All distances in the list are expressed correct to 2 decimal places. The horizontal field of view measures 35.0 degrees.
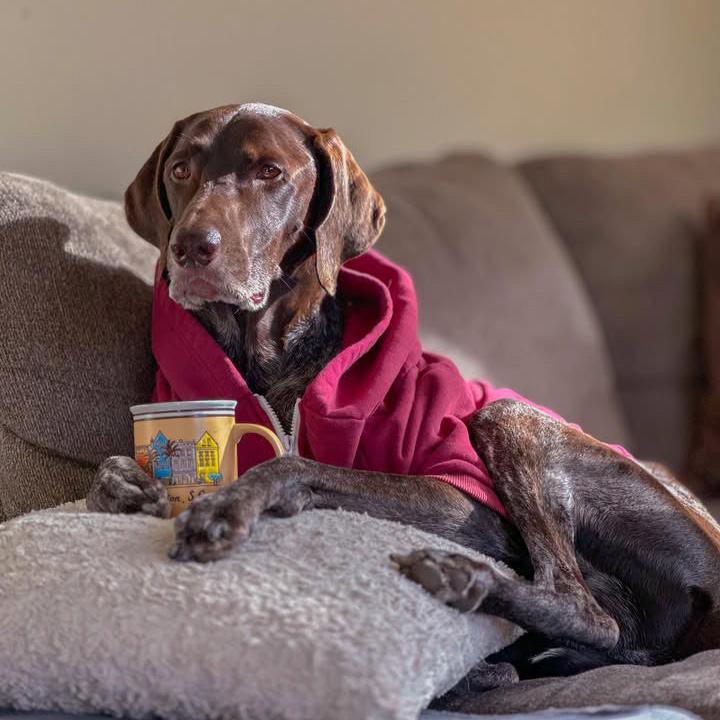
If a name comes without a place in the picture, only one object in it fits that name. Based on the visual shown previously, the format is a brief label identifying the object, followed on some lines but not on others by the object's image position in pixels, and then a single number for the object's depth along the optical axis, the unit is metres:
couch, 2.13
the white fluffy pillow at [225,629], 1.32
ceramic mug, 1.71
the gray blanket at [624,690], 1.50
